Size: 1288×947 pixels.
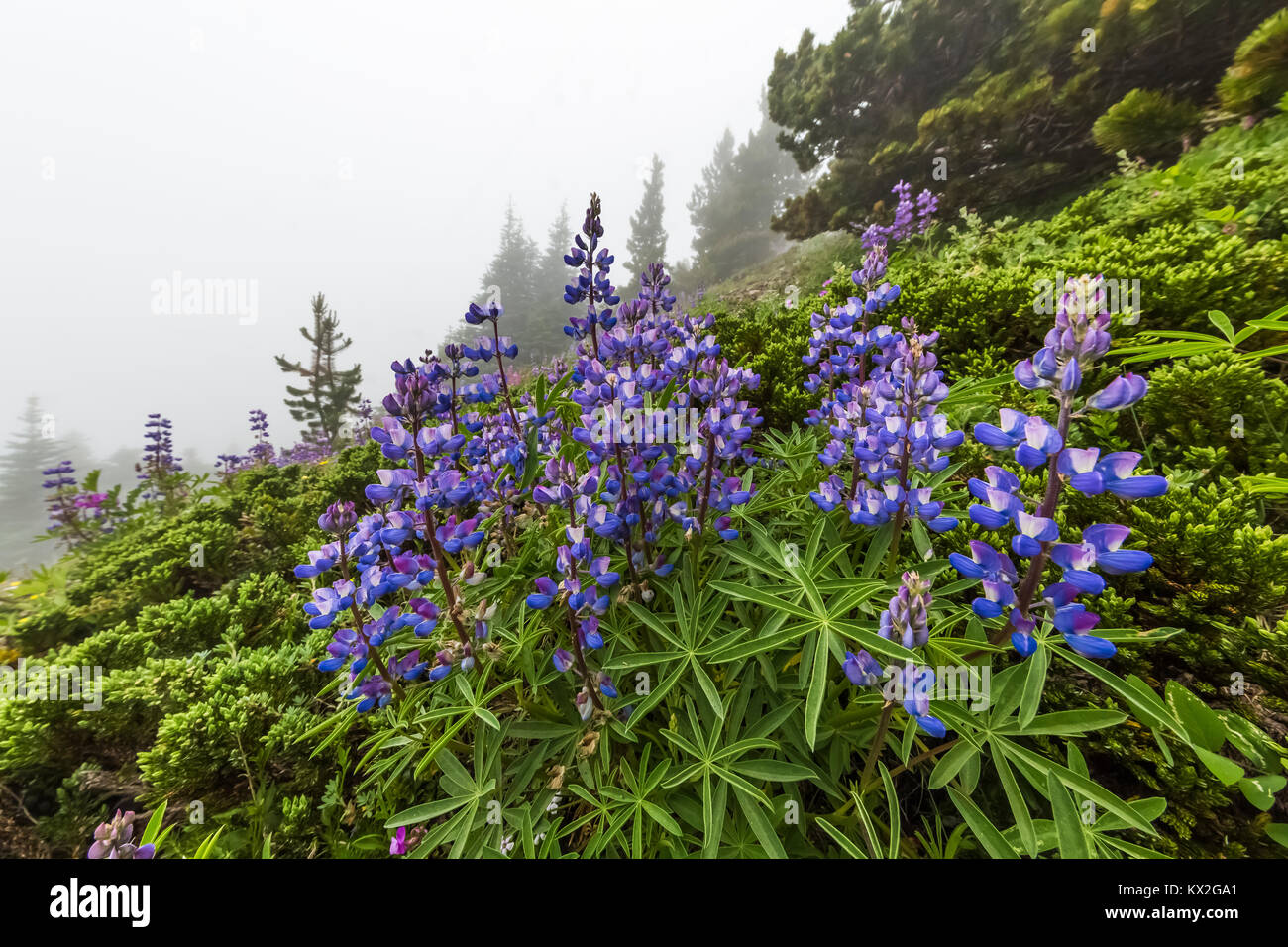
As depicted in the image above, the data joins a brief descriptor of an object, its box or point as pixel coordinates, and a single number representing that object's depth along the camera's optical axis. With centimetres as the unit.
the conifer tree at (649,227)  4356
